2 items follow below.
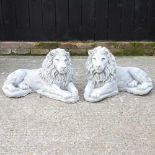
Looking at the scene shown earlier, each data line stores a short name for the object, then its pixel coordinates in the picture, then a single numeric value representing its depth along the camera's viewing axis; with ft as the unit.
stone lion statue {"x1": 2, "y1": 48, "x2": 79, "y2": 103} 14.21
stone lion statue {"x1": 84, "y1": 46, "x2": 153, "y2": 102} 14.23
